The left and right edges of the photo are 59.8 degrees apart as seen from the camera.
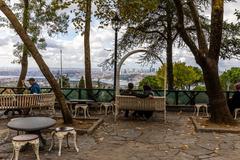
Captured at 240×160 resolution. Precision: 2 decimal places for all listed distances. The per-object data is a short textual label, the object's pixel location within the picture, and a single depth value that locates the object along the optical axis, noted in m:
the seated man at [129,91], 7.66
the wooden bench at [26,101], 6.56
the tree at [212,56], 6.19
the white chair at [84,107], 7.22
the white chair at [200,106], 7.67
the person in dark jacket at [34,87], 7.34
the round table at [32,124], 4.25
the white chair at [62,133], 4.34
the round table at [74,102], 7.62
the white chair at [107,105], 7.68
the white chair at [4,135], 5.01
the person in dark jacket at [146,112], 6.96
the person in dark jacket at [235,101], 7.17
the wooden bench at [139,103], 6.77
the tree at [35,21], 9.24
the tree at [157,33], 10.11
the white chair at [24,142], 3.84
